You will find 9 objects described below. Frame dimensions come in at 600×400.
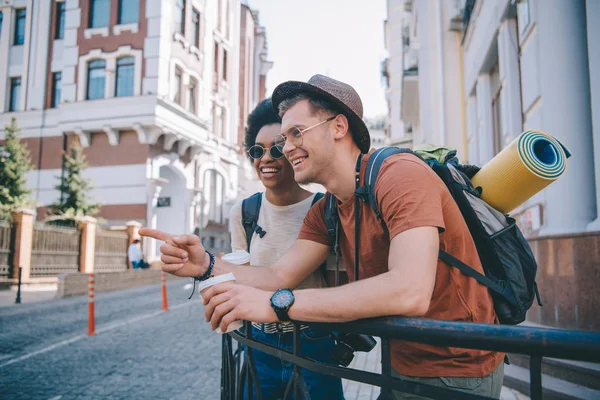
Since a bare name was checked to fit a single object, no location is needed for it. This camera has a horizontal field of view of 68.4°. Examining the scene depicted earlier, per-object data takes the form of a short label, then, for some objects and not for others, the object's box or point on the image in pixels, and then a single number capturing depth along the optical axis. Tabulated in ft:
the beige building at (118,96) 74.43
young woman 7.07
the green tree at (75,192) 70.03
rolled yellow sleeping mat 4.68
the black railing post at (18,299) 38.96
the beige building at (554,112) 13.74
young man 4.30
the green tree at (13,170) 63.16
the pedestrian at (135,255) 63.36
